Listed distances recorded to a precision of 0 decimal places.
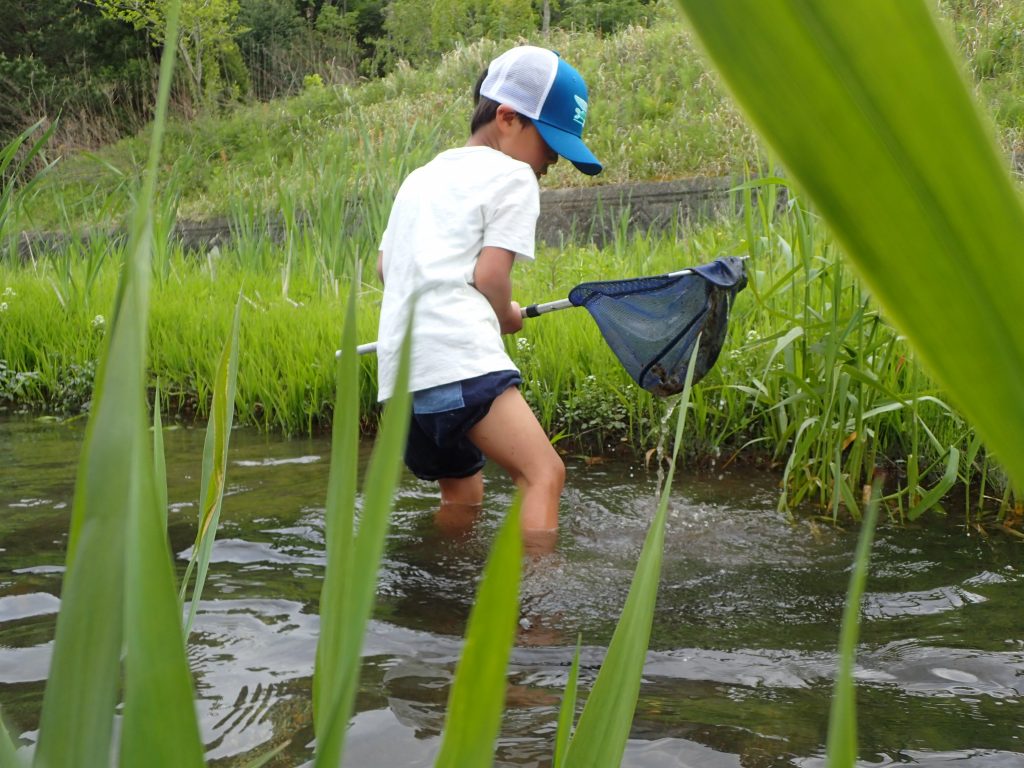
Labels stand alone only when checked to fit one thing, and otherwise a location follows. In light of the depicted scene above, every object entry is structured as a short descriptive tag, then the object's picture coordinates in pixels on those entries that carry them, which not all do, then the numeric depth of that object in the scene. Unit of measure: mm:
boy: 2846
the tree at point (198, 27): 20250
